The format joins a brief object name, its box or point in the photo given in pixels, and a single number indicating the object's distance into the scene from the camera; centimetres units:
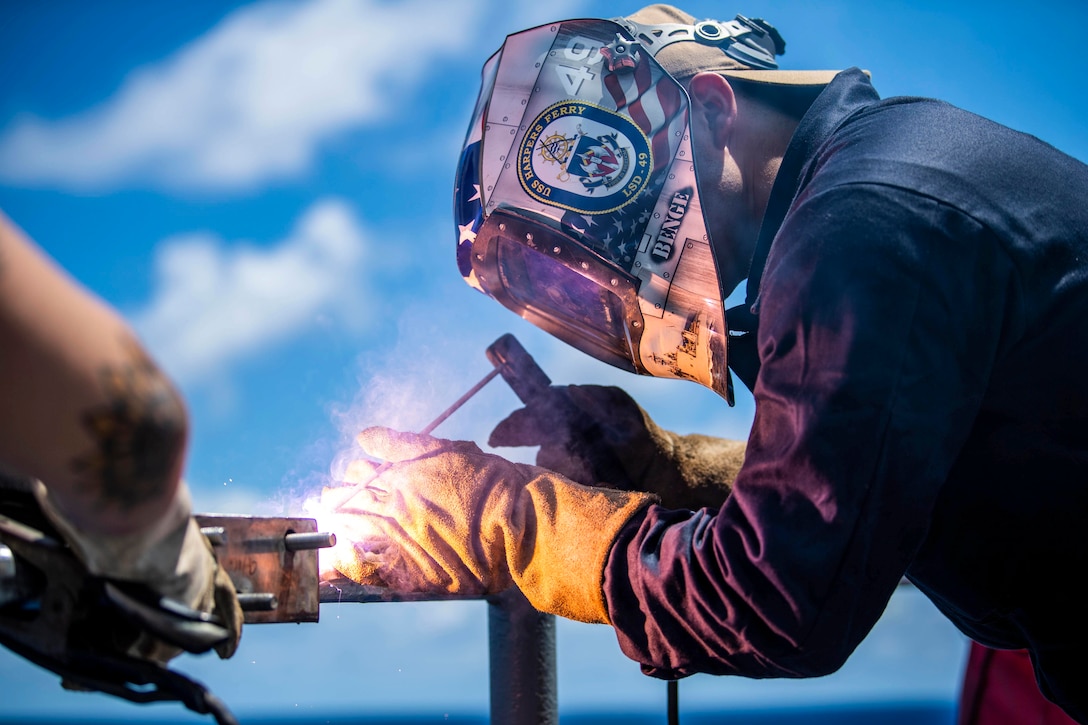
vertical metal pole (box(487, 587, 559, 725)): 158
